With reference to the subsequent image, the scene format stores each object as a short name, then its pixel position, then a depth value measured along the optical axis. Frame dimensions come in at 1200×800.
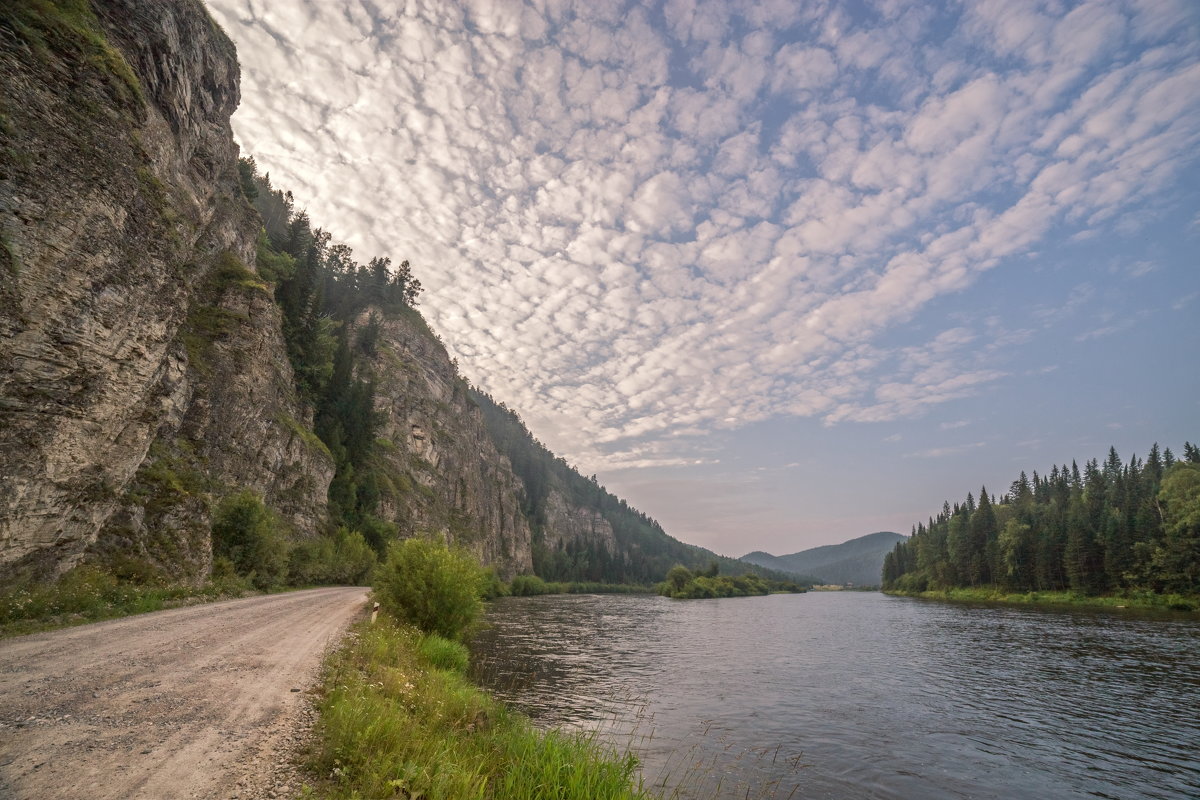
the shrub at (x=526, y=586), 111.56
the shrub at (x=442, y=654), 20.53
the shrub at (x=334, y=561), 44.91
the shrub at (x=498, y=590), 91.03
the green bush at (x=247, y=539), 34.50
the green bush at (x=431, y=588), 25.11
